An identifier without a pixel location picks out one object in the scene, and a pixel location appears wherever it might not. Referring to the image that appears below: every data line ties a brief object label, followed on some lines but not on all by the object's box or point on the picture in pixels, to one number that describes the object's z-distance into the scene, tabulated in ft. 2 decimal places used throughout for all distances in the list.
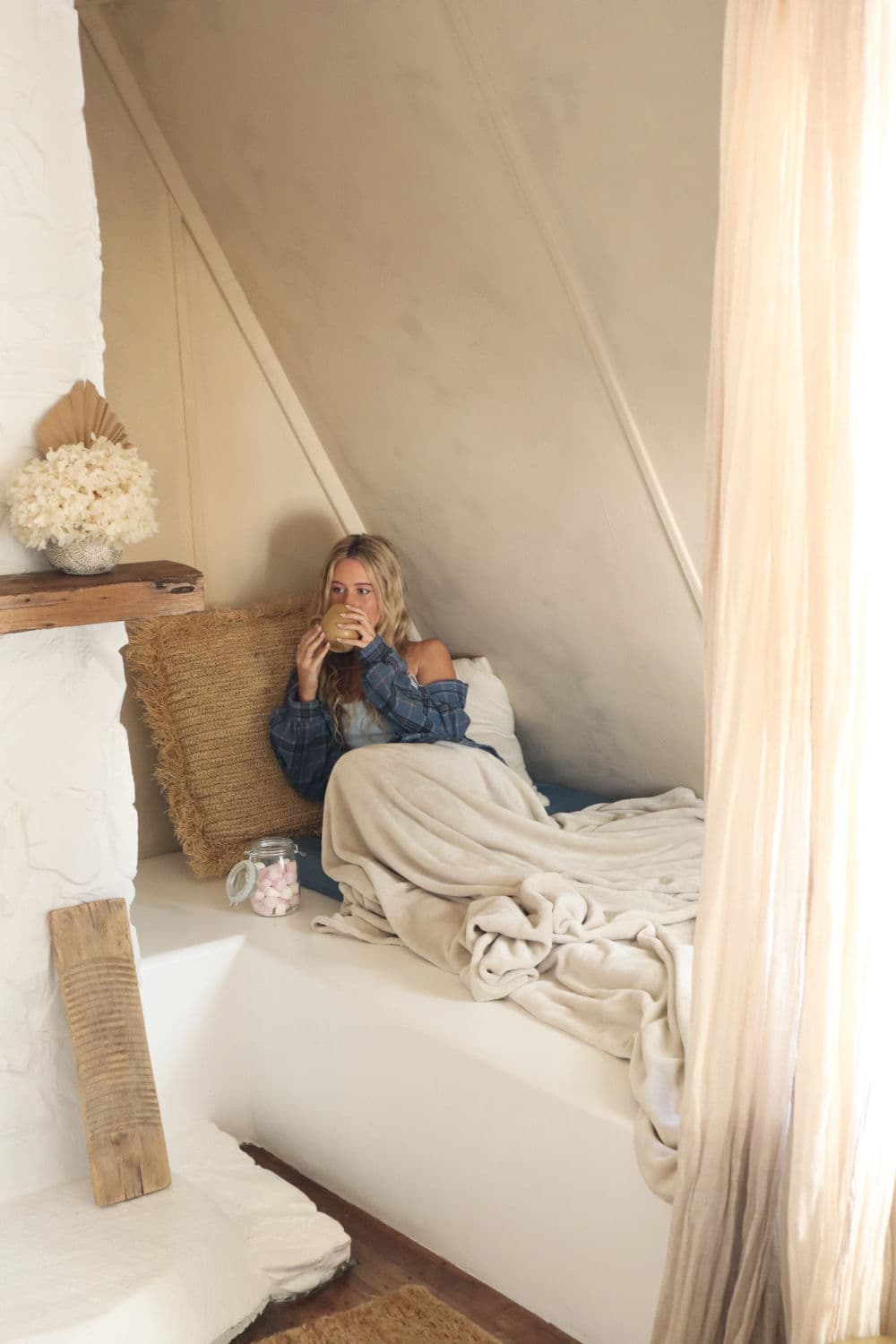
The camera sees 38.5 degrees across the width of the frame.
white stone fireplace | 7.04
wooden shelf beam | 6.86
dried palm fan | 7.34
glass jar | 9.75
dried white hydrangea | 6.96
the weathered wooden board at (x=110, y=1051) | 7.61
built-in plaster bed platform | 6.93
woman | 10.43
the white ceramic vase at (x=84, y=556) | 7.12
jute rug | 7.14
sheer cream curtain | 4.57
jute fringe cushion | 10.51
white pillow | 11.57
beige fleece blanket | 7.58
